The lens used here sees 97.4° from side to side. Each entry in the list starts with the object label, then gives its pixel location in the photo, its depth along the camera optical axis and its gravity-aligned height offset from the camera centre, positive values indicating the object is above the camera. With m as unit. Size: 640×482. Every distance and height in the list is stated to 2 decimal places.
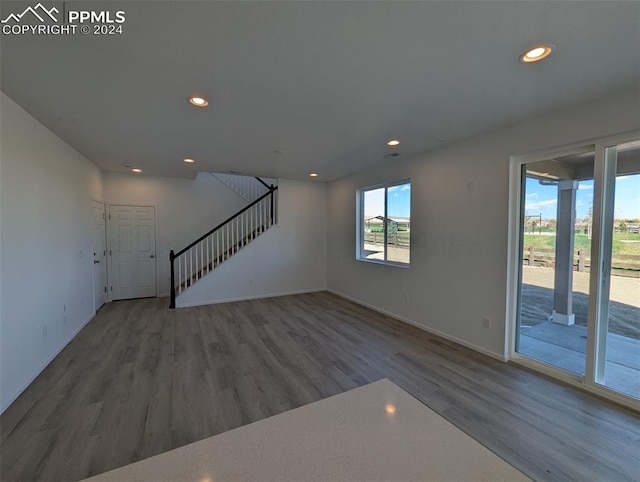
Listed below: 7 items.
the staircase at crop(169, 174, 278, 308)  5.79 -0.24
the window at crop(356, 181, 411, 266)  4.66 +0.13
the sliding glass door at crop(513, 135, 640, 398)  2.45 -0.32
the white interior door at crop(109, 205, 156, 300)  5.80 -0.47
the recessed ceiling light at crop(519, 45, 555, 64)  1.77 +1.15
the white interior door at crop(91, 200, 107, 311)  5.02 -0.51
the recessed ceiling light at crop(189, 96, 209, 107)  2.45 +1.14
